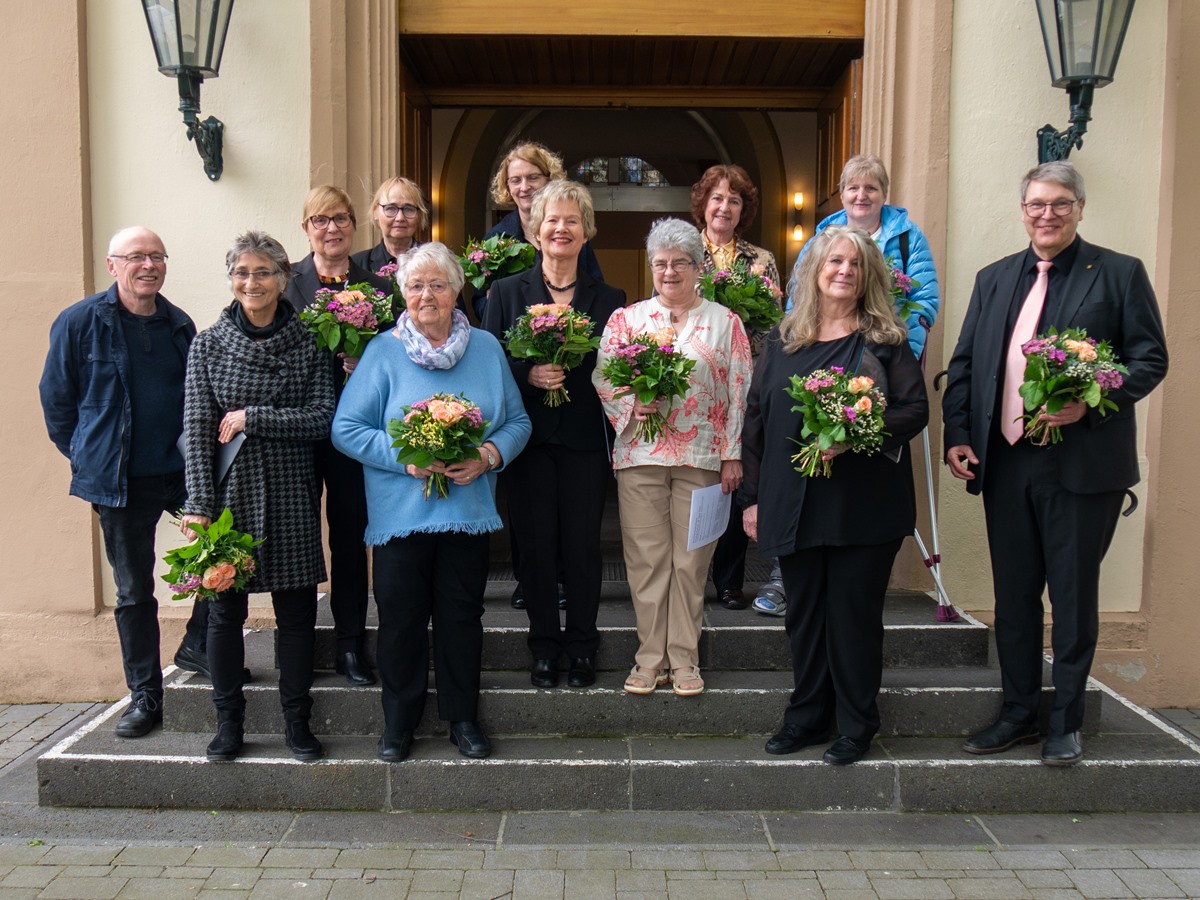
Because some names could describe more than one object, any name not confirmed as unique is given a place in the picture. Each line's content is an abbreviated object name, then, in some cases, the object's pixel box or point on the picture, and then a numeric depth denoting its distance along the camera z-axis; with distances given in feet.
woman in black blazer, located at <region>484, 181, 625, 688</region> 14.93
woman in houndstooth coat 13.46
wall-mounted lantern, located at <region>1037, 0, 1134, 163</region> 17.72
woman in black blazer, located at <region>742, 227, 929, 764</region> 13.53
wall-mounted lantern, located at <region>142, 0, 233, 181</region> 17.71
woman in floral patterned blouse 14.51
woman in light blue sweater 13.58
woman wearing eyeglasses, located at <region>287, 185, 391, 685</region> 15.11
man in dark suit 13.52
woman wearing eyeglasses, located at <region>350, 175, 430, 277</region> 15.93
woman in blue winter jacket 16.15
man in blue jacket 14.85
